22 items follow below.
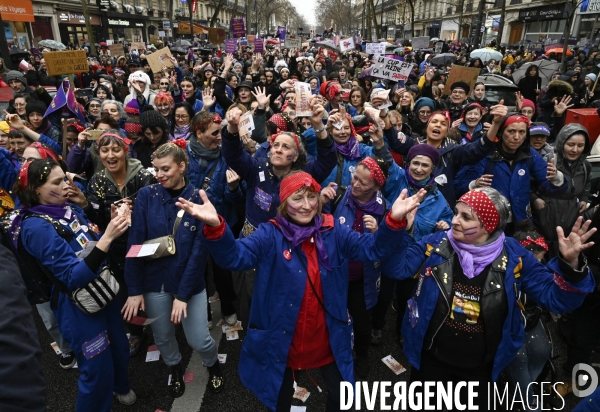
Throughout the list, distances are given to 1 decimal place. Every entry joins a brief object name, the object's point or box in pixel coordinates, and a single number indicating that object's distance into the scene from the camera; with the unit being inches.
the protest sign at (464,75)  326.6
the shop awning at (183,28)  1466.7
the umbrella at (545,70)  498.9
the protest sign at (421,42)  940.5
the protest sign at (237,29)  791.1
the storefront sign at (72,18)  1409.9
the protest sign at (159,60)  394.3
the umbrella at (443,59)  693.4
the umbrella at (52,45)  790.7
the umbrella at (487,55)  645.9
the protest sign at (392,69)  319.9
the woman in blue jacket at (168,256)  113.9
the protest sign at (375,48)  501.3
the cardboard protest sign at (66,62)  302.7
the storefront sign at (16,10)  499.8
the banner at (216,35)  824.3
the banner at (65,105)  219.3
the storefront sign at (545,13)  1421.0
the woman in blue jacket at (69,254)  94.7
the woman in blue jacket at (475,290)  92.7
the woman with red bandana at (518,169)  156.2
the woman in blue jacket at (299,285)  93.1
